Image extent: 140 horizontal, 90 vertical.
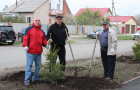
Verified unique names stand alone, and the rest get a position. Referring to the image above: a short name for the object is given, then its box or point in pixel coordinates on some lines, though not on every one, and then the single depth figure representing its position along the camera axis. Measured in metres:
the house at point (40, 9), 42.59
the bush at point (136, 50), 10.11
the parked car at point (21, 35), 21.44
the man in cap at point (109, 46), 6.46
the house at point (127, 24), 54.93
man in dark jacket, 6.06
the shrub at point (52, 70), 5.46
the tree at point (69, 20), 43.66
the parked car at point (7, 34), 17.52
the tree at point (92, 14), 55.19
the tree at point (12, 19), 33.41
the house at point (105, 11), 67.29
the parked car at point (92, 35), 30.28
